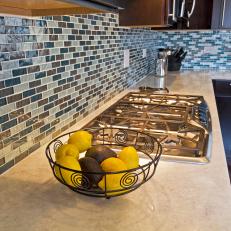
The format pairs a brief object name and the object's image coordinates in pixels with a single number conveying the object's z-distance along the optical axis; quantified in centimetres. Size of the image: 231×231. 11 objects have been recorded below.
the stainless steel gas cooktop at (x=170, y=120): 90
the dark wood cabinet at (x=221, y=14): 254
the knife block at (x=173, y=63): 301
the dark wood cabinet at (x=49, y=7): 57
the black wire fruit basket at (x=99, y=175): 60
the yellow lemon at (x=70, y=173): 62
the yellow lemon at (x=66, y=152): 67
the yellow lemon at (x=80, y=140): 77
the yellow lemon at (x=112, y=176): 60
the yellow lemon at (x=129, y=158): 65
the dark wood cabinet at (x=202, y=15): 266
